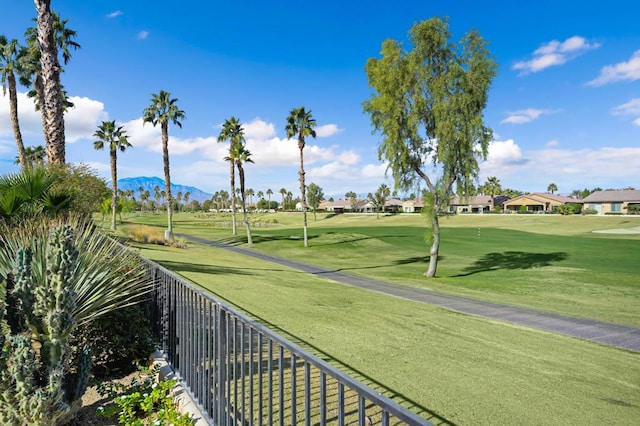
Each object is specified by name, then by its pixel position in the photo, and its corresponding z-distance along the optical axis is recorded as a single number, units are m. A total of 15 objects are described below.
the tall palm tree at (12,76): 30.75
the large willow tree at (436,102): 23.34
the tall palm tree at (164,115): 42.53
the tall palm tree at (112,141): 52.44
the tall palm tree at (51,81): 12.61
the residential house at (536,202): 114.98
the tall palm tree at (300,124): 45.12
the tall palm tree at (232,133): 49.28
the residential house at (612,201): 88.03
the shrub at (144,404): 4.43
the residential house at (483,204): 129.12
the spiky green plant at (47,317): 3.69
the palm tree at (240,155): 48.75
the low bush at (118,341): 5.87
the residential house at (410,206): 154.75
